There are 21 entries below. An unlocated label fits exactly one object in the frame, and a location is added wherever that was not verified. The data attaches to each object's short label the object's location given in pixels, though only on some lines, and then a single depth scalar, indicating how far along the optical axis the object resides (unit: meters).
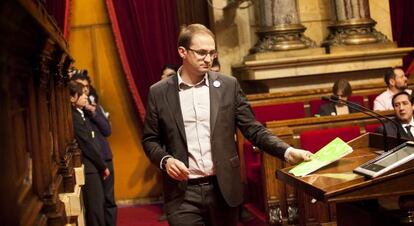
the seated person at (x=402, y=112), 5.09
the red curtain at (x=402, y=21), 8.22
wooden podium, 2.64
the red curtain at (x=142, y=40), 7.59
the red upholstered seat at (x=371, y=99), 7.03
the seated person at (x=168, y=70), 6.96
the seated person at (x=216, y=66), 6.57
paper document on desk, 2.90
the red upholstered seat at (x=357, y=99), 6.99
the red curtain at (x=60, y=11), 7.37
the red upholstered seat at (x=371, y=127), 5.52
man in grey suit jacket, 3.17
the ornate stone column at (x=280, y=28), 7.40
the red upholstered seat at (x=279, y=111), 6.73
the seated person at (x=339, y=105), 6.37
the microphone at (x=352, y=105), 3.14
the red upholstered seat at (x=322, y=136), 5.25
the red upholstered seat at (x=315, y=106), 6.92
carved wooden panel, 1.69
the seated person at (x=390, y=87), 6.68
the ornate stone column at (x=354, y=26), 7.51
